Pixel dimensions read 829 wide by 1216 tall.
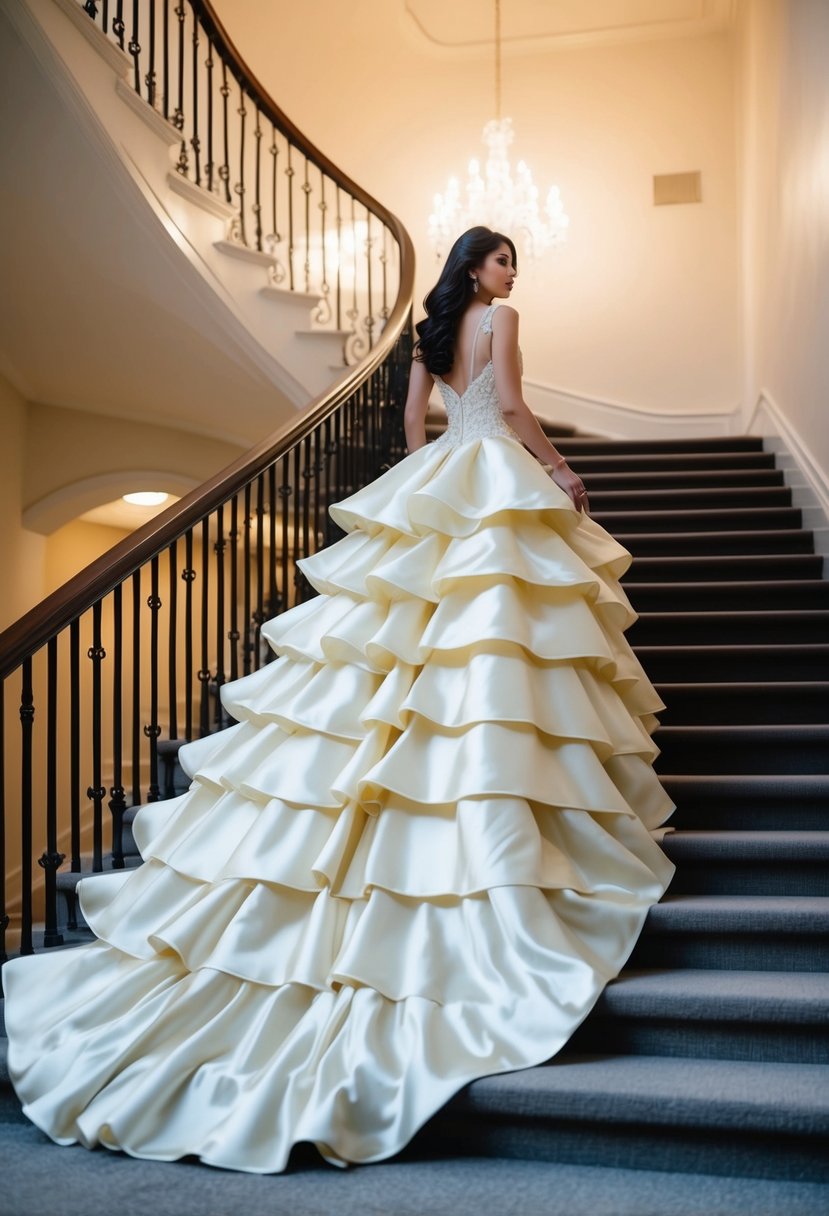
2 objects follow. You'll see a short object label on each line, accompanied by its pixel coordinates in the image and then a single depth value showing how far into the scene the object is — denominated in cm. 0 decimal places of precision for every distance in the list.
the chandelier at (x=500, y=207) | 807
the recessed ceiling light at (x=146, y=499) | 800
